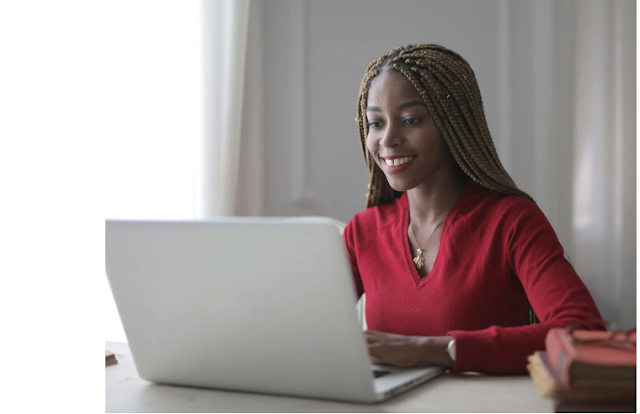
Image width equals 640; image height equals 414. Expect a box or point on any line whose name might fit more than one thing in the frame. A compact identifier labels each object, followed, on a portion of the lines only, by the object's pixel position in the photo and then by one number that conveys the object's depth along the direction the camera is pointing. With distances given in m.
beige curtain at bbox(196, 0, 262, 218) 2.20
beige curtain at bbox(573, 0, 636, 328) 2.23
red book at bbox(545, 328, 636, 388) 0.64
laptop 0.71
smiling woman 1.28
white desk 0.74
